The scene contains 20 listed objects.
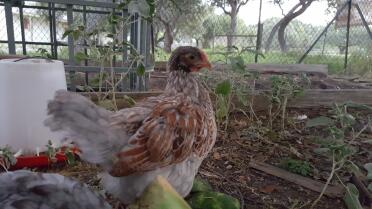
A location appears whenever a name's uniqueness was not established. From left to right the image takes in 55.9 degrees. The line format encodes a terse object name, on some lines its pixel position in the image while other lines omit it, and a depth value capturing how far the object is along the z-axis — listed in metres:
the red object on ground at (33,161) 1.71
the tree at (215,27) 7.85
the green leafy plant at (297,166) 1.89
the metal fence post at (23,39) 3.31
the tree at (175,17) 7.73
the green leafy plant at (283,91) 2.31
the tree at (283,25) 7.71
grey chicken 0.73
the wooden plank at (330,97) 2.83
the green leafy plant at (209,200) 1.42
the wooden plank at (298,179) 1.72
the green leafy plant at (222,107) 2.30
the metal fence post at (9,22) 2.43
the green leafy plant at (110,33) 1.69
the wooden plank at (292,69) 4.68
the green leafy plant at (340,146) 1.35
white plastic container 1.68
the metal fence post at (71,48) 2.36
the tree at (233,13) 7.75
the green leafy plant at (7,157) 1.41
